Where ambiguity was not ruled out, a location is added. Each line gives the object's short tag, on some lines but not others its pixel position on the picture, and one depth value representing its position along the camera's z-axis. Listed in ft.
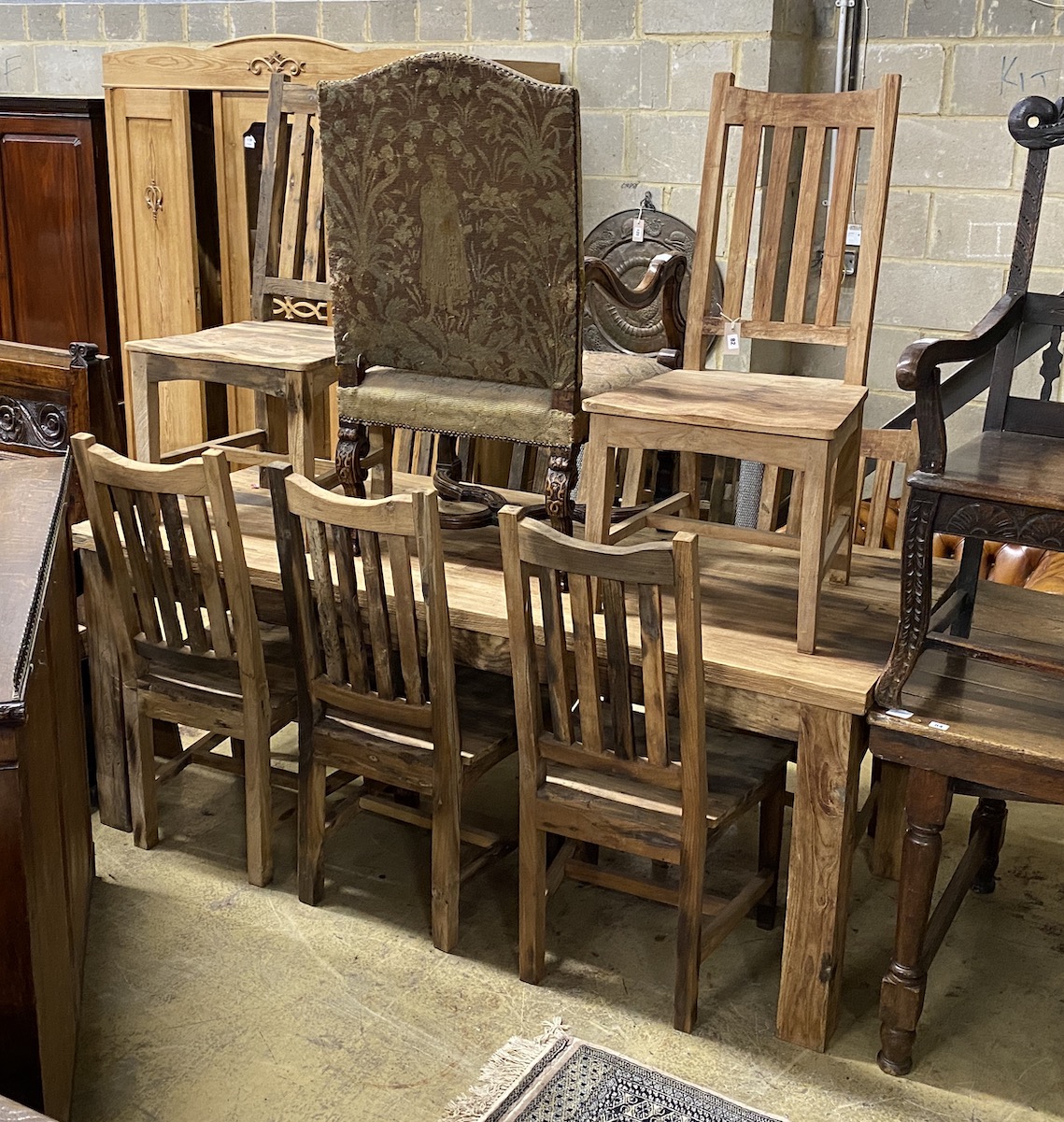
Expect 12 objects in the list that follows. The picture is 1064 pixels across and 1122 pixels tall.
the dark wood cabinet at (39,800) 5.58
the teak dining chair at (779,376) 7.73
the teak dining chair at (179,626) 8.39
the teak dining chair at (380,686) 7.77
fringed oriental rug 7.14
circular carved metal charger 14.01
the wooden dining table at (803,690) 7.45
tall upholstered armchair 7.84
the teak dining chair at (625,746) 7.08
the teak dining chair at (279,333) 9.46
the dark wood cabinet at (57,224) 16.21
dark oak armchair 6.73
